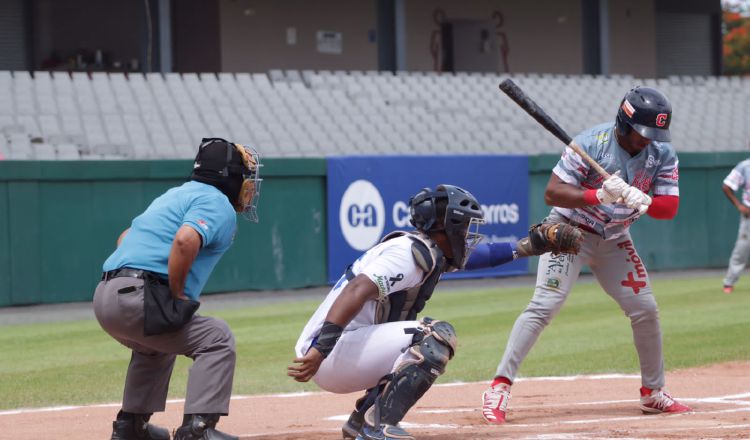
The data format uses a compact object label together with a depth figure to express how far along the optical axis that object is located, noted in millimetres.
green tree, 99187
